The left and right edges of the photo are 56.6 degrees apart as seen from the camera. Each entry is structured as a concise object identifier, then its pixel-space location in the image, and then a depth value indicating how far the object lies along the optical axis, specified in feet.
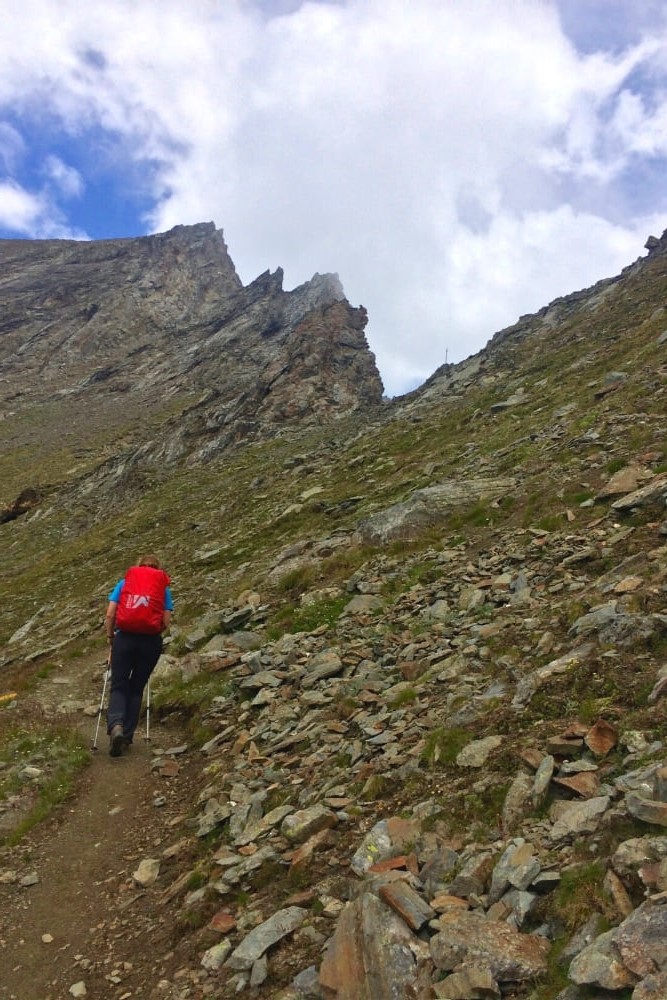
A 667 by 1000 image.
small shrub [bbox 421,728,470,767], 20.03
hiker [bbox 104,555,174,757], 32.86
